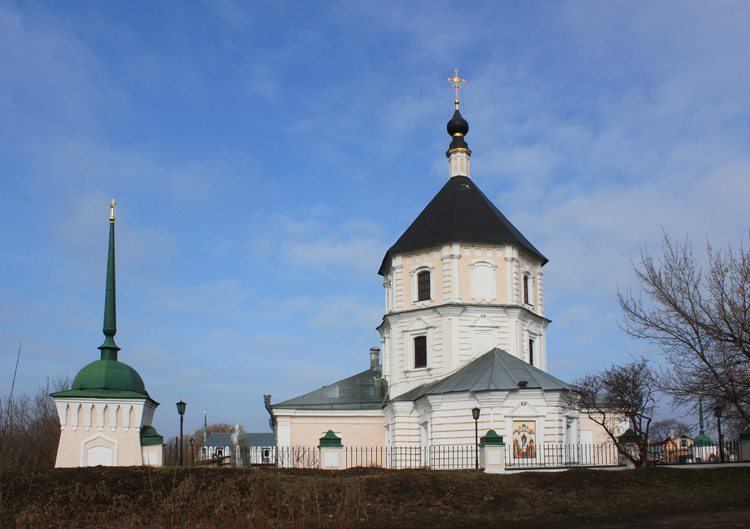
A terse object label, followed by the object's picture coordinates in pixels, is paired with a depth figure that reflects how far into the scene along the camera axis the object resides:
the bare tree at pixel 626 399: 22.16
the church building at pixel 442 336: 27.30
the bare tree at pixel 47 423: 36.09
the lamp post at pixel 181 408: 25.33
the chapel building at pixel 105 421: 24.16
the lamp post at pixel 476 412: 22.34
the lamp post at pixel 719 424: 22.14
